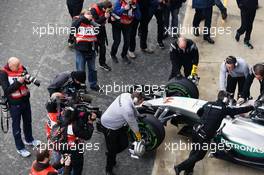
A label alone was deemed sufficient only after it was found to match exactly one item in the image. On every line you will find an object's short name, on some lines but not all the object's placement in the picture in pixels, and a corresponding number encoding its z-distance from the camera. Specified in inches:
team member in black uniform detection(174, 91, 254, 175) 334.3
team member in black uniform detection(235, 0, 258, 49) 451.5
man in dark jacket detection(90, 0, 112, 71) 410.6
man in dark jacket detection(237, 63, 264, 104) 358.0
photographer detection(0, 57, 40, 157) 337.1
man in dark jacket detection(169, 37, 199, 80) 393.7
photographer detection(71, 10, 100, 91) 397.4
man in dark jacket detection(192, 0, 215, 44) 462.9
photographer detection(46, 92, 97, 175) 319.0
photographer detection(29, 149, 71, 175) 289.6
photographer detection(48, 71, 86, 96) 355.6
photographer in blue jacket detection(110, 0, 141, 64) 423.8
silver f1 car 346.0
